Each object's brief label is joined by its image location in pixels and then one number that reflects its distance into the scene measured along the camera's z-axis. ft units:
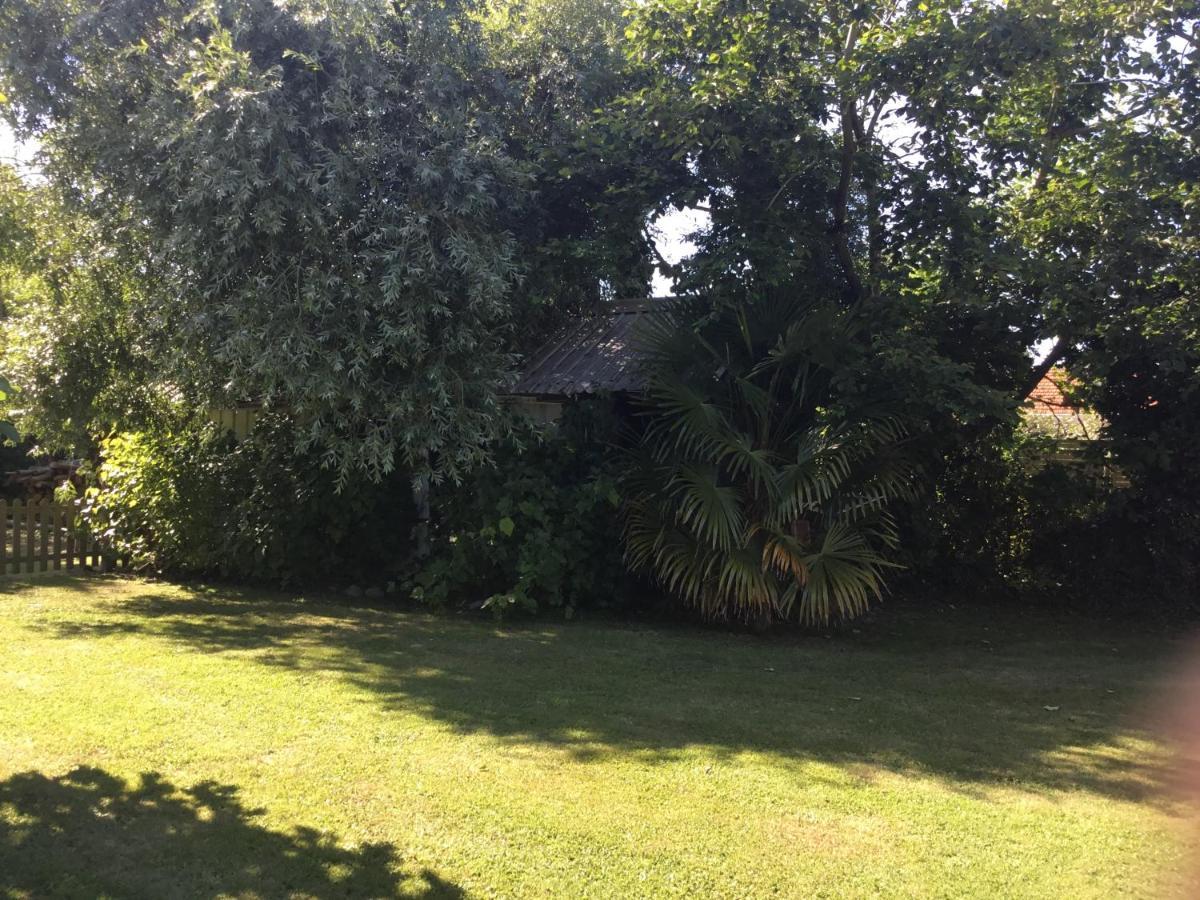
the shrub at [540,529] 32.91
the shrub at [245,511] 37.17
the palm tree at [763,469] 29.81
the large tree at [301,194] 27.50
